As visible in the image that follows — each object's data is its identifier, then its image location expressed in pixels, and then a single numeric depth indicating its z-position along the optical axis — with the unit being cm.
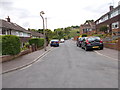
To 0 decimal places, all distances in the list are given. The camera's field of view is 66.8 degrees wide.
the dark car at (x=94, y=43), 1022
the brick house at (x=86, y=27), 4611
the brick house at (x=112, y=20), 1978
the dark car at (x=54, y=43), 1942
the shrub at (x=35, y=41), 1331
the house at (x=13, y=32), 1644
